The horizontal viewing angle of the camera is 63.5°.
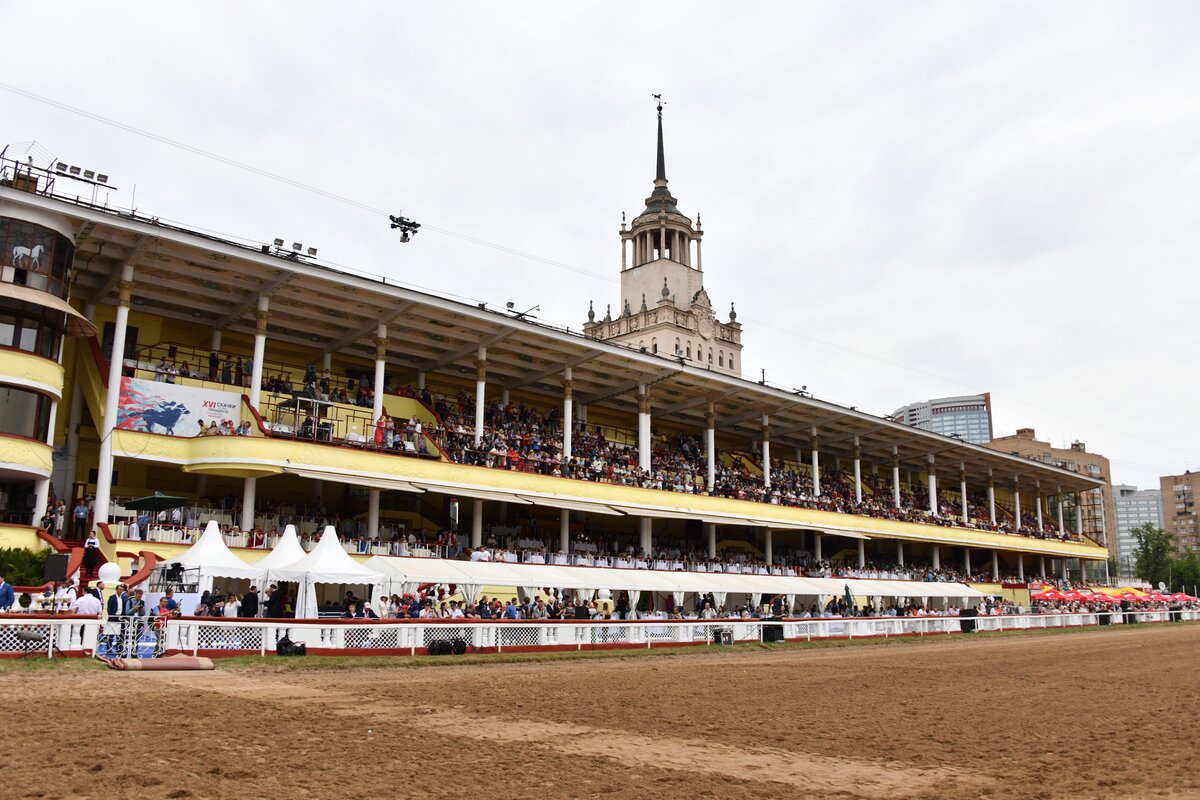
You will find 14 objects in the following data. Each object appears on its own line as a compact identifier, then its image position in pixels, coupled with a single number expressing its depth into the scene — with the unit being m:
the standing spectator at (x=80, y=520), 28.95
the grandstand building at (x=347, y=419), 29.69
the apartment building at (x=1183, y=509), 165.38
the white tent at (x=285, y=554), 24.12
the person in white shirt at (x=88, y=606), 19.61
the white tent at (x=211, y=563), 23.08
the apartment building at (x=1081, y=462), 108.16
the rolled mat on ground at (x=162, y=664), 17.44
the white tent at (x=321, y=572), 23.58
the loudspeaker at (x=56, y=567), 23.33
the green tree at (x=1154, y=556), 118.12
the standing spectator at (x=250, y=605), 23.32
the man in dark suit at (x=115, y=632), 18.98
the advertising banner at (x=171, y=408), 31.66
